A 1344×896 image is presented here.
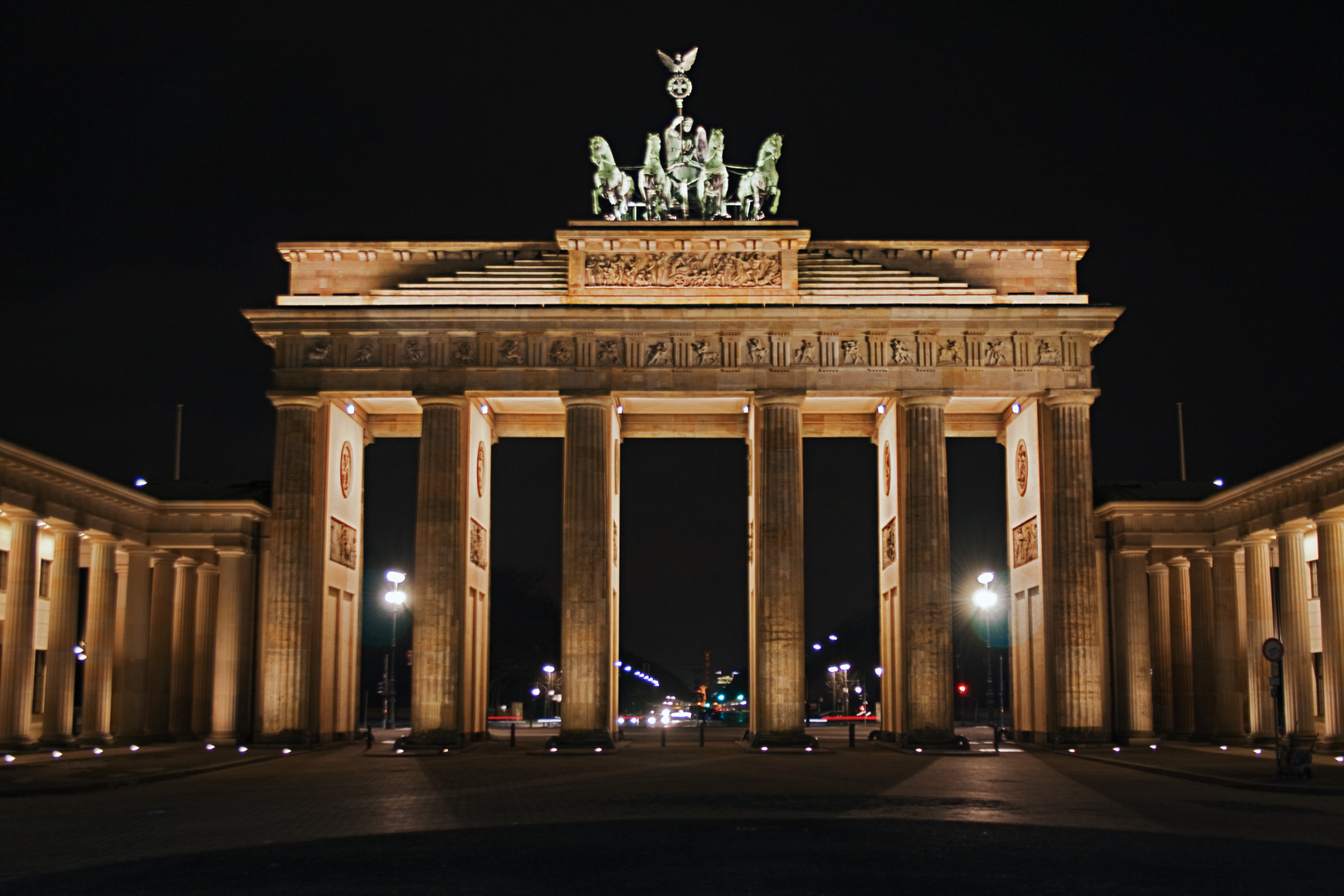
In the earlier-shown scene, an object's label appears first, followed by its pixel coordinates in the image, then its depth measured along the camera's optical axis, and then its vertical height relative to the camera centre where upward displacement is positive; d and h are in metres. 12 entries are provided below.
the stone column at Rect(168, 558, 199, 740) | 53.88 -0.18
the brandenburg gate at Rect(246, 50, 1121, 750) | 47.09 +8.52
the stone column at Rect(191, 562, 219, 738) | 54.53 -0.44
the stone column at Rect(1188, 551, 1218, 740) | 51.22 +0.08
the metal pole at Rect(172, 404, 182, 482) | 62.00 +7.88
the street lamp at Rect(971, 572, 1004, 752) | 54.09 +1.75
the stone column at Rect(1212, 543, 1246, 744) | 50.09 -0.44
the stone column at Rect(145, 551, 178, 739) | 53.00 +0.49
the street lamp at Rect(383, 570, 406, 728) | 57.78 +2.01
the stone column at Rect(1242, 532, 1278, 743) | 47.31 +0.42
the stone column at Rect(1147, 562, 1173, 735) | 54.19 -0.07
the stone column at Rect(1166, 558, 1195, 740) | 52.56 -0.67
